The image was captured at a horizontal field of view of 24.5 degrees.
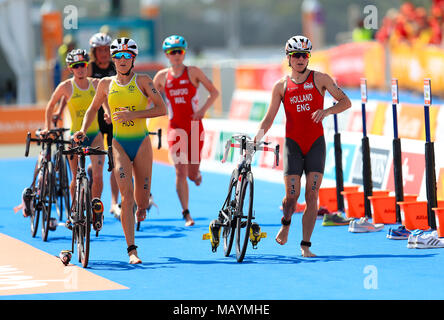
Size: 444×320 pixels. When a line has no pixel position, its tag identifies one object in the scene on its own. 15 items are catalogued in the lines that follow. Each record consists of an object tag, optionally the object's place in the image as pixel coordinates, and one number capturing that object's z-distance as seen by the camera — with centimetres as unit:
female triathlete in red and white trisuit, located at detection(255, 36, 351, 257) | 1047
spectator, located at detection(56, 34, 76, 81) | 2536
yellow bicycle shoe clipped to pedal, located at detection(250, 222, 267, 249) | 1015
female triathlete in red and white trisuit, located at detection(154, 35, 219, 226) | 1310
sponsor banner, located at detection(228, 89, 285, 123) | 2262
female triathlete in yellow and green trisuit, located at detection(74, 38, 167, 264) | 1032
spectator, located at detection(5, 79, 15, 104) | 3931
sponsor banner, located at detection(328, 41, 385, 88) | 3250
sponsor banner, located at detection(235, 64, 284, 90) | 3266
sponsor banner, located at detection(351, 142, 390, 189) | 1405
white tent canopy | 3094
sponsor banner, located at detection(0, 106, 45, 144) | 2541
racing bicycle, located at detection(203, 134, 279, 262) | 1005
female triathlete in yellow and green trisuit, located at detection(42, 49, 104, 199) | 1277
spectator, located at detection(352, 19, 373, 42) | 3634
